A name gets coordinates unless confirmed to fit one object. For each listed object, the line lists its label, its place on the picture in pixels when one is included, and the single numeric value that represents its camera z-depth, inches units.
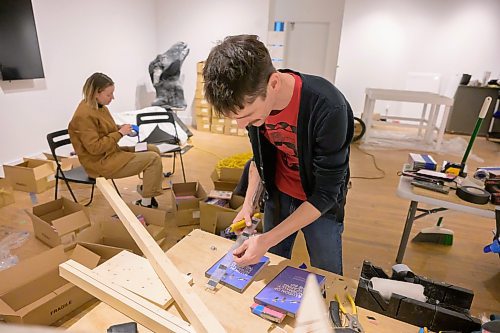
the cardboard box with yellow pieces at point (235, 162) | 108.4
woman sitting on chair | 92.7
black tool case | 31.4
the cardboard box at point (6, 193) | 106.1
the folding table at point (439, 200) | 58.8
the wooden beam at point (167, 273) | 25.8
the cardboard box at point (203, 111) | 213.3
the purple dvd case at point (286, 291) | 32.1
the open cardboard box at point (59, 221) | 79.0
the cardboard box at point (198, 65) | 203.9
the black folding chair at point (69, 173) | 90.0
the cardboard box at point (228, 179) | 104.8
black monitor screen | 121.8
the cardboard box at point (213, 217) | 83.8
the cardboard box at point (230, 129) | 211.9
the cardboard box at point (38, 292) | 56.6
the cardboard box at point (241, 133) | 209.4
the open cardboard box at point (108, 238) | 67.7
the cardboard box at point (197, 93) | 208.2
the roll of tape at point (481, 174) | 69.8
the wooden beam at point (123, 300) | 26.8
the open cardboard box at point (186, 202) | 96.0
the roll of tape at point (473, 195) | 59.5
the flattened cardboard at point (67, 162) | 126.9
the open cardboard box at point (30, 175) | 106.8
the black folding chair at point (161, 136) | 120.9
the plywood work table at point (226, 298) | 31.0
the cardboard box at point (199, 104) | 211.9
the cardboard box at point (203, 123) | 216.7
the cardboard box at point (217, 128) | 213.6
